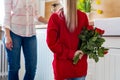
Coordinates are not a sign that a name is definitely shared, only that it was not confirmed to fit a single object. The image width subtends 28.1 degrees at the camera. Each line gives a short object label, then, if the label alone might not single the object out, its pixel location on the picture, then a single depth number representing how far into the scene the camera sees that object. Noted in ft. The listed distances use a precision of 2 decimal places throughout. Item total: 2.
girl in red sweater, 4.72
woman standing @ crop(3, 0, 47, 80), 6.21
